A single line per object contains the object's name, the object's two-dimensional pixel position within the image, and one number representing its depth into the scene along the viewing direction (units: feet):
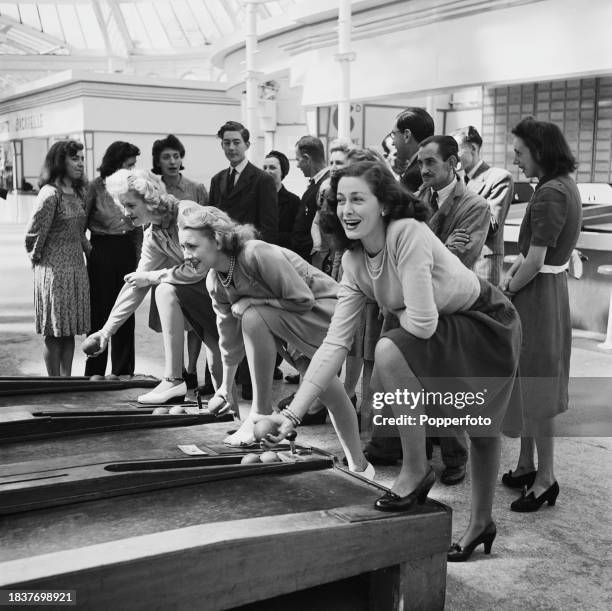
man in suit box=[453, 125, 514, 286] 15.49
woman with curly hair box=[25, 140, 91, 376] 16.88
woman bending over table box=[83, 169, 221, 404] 14.05
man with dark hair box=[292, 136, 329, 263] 17.34
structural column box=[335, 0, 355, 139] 33.24
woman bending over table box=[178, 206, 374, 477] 11.66
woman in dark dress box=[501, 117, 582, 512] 11.18
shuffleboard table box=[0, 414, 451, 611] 6.76
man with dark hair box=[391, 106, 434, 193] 14.38
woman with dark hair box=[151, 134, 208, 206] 17.74
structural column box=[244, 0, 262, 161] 41.09
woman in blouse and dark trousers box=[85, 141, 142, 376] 17.20
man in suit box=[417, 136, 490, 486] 12.30
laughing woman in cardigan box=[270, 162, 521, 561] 8.49
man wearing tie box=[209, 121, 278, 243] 17.76
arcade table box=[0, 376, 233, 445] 11.27
